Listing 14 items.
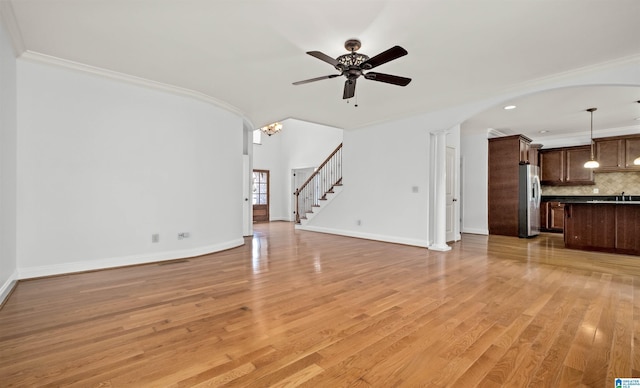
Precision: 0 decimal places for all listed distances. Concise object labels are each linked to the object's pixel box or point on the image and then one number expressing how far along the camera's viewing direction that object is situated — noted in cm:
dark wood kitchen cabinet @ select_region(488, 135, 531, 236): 726
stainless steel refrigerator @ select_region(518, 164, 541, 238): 705
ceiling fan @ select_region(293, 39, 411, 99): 290
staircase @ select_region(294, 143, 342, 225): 805
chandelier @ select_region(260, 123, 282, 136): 868
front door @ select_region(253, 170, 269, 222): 1077
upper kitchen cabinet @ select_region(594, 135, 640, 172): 698
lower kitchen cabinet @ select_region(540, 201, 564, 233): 815
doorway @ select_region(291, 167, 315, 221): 1110
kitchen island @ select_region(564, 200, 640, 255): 518
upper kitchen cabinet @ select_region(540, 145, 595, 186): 793
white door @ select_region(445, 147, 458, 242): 630
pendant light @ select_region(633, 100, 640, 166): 640
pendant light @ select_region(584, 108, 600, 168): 649
